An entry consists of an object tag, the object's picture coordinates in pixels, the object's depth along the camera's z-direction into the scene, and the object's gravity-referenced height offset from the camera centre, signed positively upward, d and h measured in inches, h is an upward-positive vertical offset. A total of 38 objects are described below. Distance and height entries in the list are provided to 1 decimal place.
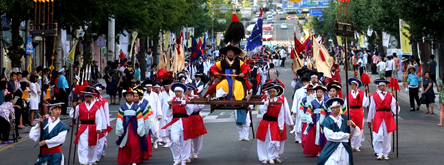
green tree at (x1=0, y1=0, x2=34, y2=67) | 1024.2 +90.4
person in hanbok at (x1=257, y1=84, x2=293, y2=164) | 643.5 -32.6
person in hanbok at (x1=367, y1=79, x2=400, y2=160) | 669.3 -26.7
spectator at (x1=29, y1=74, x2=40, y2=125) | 971.9 -10.8
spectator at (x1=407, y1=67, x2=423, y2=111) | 1149.7 -1.9
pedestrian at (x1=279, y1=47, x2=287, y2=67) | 3021.7 +103.6
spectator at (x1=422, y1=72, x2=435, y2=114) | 1090.1 -9.7
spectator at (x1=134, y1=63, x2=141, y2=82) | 1526.8 +24.4
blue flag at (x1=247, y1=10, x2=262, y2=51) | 1146.8 +69.4
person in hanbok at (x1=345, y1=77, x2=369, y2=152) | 700.7 -17.4
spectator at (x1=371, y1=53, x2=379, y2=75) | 2151.8 +56.1
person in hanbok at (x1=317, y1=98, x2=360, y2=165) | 499.8 -33.4
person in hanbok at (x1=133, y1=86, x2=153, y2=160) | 634.2 -18.3
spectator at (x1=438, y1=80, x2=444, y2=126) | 949.2 -19.3
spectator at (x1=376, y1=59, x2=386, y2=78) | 1786.5 +38.2
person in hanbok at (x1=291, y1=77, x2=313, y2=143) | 744.0 -20.4
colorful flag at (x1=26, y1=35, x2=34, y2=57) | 1217.4 +58.4
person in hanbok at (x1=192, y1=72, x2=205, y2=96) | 961.2 +6.2
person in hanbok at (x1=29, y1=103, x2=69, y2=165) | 510.0 -31.1
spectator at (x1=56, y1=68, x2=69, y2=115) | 1139.5 -0.9
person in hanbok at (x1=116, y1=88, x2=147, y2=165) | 628.7 -32.9
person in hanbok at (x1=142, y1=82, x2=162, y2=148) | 737.0 -16.2
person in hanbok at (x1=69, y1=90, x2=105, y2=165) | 633.6 -28.6
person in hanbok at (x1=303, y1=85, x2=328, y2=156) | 674.8 -31.0
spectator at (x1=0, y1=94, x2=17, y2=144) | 805.2 -27.6
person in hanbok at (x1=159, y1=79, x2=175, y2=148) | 770.2 -17.0
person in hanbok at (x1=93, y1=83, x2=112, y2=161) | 642.2 -18.3
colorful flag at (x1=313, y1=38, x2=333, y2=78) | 865.7 +26.5
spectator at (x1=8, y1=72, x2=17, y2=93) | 910.4 +6.4
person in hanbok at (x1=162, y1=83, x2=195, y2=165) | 636.7 -30.2
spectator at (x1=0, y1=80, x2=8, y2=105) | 847.1 -1.0
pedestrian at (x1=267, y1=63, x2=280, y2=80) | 1474.8 +21.2
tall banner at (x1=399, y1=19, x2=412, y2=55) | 1596.9 +81.0
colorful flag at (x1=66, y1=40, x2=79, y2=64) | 1315.2 +48.5
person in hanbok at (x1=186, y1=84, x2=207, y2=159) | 656.4 -29.6
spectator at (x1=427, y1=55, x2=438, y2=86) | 1398.9 +25.4
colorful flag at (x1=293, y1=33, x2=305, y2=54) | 1101.1 +50.4
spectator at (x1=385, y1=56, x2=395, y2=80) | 1751.1 +33.8
